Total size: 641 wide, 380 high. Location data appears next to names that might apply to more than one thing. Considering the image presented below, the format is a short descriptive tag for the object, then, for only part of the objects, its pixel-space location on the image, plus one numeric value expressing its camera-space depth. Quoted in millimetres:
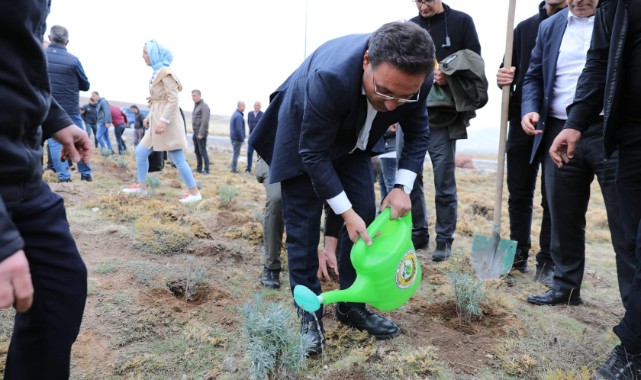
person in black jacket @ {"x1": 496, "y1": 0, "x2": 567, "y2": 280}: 3445
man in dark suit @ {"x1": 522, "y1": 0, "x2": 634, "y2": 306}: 2699
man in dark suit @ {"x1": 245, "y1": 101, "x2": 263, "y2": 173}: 12077
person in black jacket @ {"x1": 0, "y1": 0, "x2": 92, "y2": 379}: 1030
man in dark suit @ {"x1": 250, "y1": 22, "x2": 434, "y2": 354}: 1776
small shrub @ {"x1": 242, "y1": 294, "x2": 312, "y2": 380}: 1829
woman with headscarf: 5156
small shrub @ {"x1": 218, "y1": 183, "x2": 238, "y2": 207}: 5609
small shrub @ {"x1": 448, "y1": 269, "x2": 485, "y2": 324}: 2559
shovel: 3342
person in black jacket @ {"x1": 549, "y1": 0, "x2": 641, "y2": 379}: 1841
